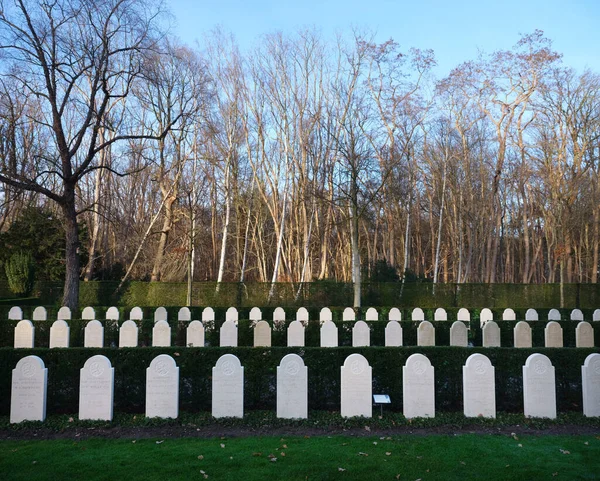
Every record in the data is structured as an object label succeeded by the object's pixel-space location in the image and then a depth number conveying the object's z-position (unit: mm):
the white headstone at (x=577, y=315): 16688
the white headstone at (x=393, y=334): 12867
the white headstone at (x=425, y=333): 12727
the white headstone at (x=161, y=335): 12586
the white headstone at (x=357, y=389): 7031
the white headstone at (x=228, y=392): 7004
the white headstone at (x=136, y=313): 16347
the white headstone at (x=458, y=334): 12594
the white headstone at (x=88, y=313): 15867
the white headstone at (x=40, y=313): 16016
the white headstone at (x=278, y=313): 16439
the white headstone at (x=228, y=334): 12695
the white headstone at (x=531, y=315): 16831
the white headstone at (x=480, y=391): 7000
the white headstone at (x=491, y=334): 12703
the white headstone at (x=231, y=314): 16094
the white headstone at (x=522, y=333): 12703
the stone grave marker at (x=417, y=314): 16573
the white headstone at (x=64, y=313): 15828
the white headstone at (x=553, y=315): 16797
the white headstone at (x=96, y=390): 6871
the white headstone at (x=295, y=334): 12641
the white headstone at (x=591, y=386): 6996
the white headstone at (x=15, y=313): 15984
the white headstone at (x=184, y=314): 16266
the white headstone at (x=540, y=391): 7012
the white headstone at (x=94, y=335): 12328
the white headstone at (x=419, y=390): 7023
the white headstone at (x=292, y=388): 6969
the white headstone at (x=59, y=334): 12266
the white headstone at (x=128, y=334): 12602
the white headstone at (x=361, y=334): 12750
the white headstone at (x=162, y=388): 6961
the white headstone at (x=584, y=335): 12422
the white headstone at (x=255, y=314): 16638
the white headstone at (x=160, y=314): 16180
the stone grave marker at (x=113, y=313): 16375
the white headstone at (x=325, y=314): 16391
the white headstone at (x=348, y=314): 16312
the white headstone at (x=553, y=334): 12734
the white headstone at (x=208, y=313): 16266
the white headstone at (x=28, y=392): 6812
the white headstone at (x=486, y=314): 16672
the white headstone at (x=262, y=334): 12523
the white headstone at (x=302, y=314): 16344
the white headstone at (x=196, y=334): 12578
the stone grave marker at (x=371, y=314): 16609
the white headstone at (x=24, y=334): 12258
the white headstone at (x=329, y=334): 12578
